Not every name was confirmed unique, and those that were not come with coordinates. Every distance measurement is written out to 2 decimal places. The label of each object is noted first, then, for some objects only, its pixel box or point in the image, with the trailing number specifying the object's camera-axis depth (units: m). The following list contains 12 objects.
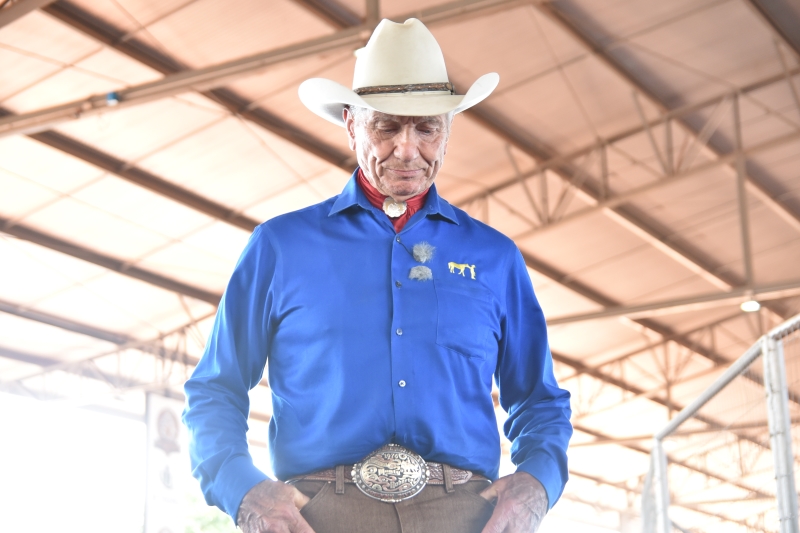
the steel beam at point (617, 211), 11.22
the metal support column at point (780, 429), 3.03
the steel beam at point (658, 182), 11.34
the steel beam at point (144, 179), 10.59
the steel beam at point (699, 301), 11.91
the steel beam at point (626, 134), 11.07
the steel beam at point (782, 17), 9.80
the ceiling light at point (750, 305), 12.23
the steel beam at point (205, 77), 7.11
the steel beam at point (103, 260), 12.39
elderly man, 1.76
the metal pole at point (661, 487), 4.47
